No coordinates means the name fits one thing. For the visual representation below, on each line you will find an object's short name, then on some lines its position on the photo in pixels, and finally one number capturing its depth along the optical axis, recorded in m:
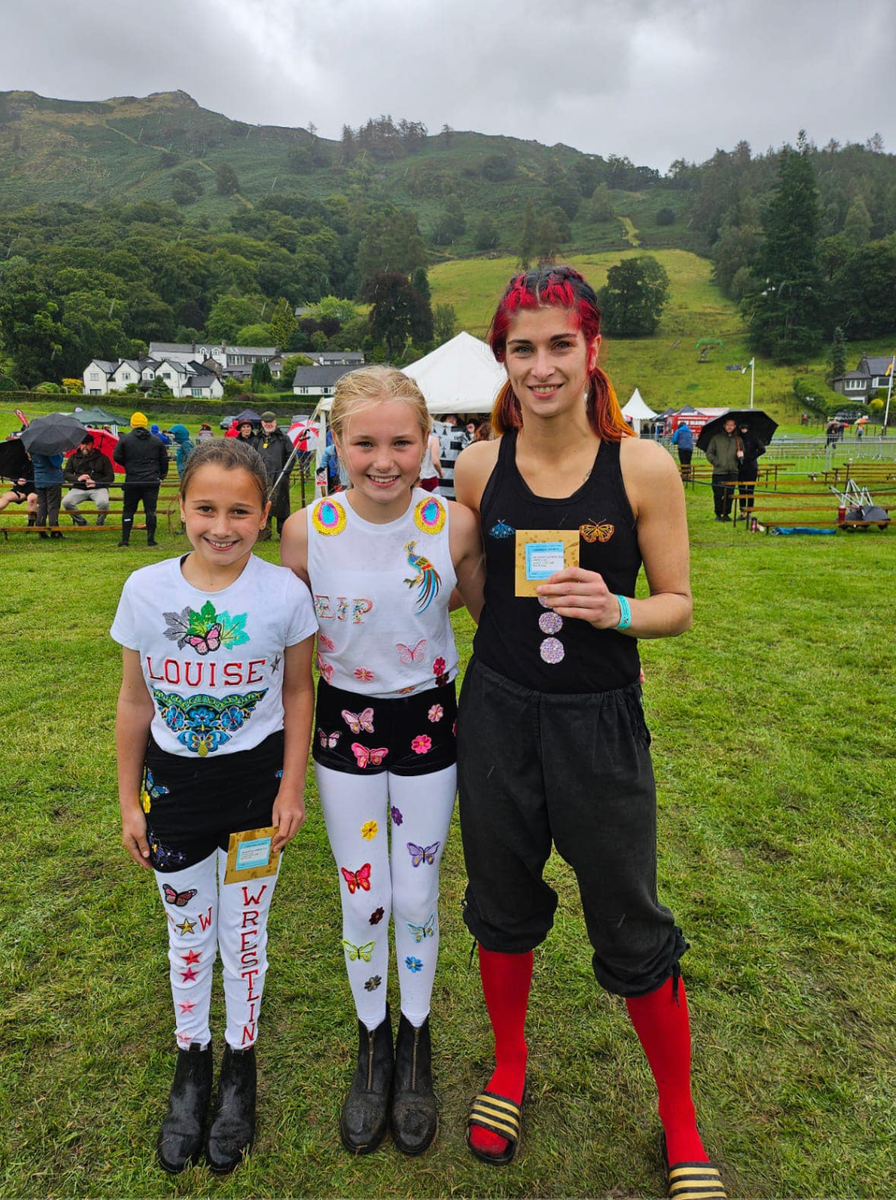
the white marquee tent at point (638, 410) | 32.55
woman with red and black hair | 1.70
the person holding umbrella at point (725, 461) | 13.20
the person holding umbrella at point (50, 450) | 10.97
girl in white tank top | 1.83
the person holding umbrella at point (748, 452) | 13.39
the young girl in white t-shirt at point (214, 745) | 1.82
